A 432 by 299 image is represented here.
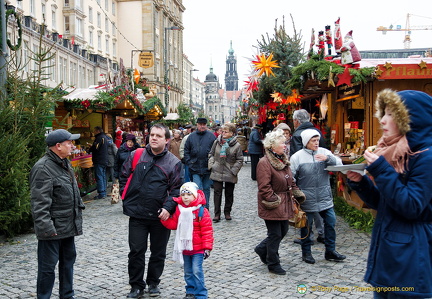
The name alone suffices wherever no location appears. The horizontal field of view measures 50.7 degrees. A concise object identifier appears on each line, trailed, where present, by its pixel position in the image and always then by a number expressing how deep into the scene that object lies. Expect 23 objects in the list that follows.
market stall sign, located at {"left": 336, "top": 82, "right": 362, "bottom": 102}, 9.00
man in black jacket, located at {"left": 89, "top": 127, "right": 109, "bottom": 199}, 11.97
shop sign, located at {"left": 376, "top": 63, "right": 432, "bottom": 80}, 7.55
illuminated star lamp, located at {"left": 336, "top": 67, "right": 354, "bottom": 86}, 7.66
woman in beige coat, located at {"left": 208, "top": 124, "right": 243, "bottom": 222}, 8.70
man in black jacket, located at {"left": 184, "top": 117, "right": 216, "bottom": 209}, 9.05
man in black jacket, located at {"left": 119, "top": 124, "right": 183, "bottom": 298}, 4.66
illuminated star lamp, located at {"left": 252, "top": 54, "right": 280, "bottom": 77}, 11.09
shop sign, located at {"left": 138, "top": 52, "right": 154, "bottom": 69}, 25.83
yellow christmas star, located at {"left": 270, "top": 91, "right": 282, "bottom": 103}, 12.55
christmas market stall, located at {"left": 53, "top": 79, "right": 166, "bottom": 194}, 12.42
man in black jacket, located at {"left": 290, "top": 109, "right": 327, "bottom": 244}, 7.02
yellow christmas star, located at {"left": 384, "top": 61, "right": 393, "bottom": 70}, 7.49
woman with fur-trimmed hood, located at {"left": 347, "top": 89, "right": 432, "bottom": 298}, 2.41
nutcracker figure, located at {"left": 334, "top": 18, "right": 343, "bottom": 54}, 8.34
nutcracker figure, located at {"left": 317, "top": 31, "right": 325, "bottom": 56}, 9.10
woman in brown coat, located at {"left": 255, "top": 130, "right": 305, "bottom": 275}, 5.47
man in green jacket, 4.19
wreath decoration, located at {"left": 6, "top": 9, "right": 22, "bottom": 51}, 8.13
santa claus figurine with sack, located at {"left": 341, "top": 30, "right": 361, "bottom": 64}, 7.75
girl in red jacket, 4.45
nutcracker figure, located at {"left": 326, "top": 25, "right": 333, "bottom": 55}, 8.95
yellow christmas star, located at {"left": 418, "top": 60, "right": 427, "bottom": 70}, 7.54
